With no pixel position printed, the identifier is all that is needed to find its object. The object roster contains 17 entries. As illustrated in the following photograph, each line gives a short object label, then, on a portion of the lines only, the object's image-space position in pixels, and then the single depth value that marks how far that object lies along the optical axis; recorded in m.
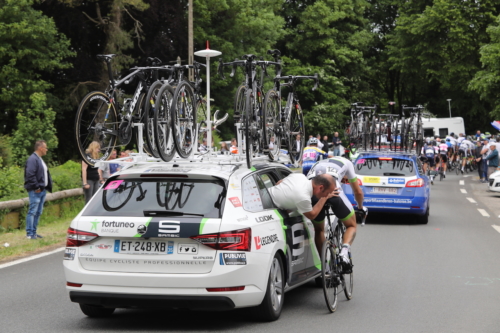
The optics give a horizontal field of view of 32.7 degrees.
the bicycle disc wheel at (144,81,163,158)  8.99
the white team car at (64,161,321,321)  7.13
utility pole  33.88
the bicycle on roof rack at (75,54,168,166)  9.40
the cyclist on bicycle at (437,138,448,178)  37.84
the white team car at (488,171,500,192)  27.31
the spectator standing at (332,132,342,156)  38.92
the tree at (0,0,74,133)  33.81
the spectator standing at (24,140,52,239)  14.78
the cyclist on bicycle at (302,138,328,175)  18.55
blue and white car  18.03
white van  52.88
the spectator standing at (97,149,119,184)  17.36
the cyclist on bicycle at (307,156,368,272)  8.65
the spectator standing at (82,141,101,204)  16.84
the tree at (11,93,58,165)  24.71
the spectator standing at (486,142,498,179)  30.53
